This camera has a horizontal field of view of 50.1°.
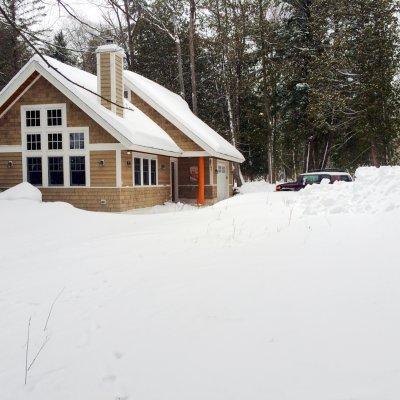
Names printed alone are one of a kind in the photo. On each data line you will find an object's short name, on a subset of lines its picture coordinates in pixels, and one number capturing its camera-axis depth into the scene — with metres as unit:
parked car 17.69
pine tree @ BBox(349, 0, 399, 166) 21.95
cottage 16.64
